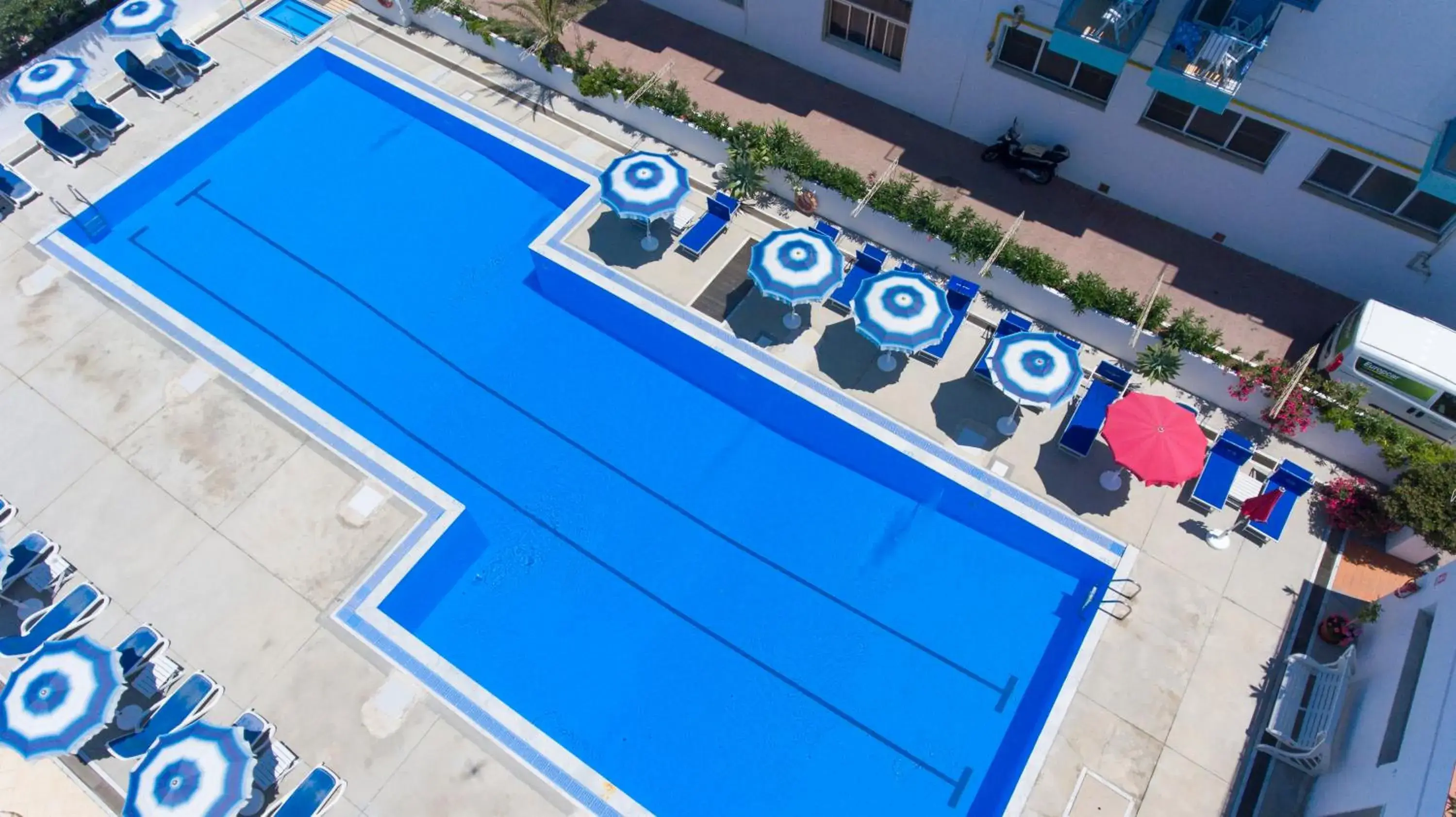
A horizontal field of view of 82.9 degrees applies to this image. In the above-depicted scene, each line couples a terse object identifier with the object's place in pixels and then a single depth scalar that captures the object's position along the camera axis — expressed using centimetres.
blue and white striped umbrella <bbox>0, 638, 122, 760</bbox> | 1380
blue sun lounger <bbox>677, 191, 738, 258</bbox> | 1981
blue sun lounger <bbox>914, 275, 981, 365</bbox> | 1855
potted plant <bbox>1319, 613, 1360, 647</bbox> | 1506
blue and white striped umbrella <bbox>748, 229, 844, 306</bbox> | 1755
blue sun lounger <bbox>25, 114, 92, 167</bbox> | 2145
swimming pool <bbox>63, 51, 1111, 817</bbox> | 1527
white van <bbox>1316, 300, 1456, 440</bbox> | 1576
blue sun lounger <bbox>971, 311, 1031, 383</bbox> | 1858
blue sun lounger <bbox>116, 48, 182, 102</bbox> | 2288
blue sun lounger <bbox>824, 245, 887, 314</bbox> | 1900
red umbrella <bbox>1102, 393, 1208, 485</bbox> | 1520
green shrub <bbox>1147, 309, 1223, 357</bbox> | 1728
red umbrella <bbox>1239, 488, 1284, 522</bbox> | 1573
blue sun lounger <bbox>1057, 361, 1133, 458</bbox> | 1725
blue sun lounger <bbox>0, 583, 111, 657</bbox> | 1545
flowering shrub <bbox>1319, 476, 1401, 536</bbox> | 1602
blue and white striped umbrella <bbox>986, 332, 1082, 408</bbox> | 1627
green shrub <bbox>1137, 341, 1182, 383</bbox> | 1736
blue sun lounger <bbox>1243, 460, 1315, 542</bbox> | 1625
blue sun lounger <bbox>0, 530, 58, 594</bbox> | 1595
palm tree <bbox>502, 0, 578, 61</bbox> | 2186
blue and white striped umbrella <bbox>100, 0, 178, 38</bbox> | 2161
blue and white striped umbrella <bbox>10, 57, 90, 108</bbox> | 2056
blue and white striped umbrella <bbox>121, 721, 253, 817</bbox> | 1345
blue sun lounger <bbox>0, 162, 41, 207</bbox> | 2091
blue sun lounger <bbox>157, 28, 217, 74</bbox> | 2309
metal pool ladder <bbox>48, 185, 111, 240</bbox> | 2050
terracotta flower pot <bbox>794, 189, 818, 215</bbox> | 2020
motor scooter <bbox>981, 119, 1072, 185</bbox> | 1994
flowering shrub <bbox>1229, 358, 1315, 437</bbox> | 1661
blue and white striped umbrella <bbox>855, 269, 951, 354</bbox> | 1695
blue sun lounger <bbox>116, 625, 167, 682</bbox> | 1520
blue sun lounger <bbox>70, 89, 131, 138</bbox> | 2198
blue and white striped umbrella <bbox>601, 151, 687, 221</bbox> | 1878
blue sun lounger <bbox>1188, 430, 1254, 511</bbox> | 1652
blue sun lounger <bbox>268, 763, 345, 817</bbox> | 1409
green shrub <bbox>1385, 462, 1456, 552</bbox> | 1495
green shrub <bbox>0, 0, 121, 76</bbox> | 2172
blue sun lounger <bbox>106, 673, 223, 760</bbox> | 1477
